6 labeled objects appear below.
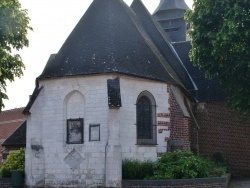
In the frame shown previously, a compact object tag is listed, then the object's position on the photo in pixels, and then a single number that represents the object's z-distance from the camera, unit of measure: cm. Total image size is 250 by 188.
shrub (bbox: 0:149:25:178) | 1886
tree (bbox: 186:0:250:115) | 1795
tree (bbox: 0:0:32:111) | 1645
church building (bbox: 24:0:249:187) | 1670
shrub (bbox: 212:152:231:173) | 2212
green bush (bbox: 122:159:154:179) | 1617
